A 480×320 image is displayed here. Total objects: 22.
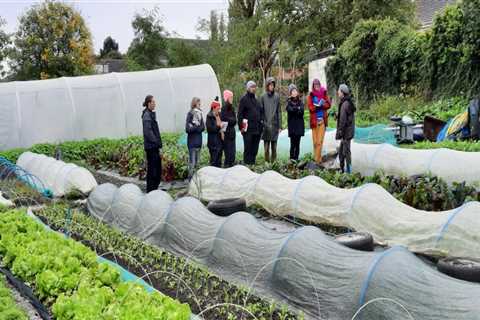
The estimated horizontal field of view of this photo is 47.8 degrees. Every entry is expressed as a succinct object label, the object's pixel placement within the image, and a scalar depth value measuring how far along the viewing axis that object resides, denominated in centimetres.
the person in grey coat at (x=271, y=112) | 1070
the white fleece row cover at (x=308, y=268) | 388
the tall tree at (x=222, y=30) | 2867
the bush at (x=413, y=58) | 1584
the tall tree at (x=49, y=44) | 2681
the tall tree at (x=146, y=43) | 2667
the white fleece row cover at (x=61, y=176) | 1018
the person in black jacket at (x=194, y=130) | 1035
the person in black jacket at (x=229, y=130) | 1053
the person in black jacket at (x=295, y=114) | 1049
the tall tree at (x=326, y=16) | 2612
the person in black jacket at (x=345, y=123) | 992
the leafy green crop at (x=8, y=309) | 405
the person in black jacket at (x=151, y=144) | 916
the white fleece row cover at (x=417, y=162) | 857
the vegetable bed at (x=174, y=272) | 458
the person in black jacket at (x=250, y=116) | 1043
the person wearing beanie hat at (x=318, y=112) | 1062
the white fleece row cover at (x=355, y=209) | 572
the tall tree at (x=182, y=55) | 2616
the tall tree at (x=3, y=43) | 2602
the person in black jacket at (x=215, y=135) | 1043
